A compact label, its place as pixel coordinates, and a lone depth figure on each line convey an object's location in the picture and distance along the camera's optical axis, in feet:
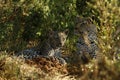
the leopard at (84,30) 63.93
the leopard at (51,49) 61.67
